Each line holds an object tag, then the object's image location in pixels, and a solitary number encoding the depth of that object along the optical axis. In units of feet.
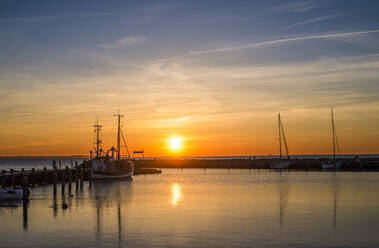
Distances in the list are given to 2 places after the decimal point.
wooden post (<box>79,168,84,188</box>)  209.42
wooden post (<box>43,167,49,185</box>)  213.07
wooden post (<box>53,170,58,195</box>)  158.51
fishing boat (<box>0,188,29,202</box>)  140.46
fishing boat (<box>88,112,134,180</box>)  260.83
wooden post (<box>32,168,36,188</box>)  200.39
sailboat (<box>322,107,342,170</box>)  360.20
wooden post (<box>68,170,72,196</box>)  175.72
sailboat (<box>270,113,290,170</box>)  386.93
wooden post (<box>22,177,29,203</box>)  122.85
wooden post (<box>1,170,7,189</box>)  166.99
